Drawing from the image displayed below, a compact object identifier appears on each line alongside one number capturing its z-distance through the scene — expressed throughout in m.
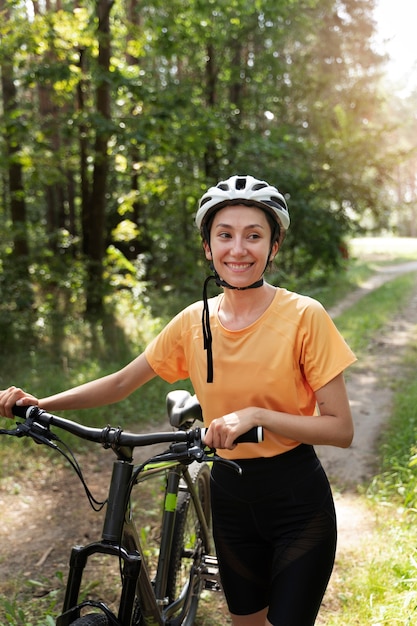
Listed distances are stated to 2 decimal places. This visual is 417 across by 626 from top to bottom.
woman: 2.23
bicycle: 2.04
